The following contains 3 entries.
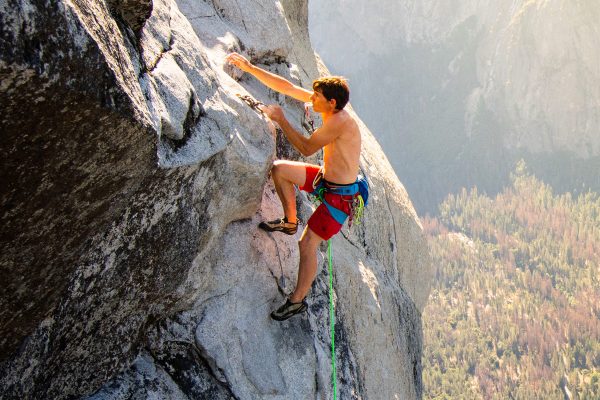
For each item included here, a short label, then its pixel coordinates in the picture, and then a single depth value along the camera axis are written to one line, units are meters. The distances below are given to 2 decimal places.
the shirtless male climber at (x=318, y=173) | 8.77
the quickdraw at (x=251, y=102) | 9.15
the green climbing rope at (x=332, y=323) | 9.55
